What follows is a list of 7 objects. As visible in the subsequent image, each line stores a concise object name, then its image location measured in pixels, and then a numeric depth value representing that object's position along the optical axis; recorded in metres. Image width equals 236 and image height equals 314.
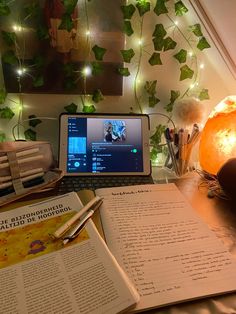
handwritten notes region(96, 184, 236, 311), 0.39
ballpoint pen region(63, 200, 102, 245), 0.47
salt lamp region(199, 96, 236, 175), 0.74
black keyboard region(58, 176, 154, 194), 0.70
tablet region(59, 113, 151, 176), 0.78
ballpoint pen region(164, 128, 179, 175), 0.83
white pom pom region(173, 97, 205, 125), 0.82
